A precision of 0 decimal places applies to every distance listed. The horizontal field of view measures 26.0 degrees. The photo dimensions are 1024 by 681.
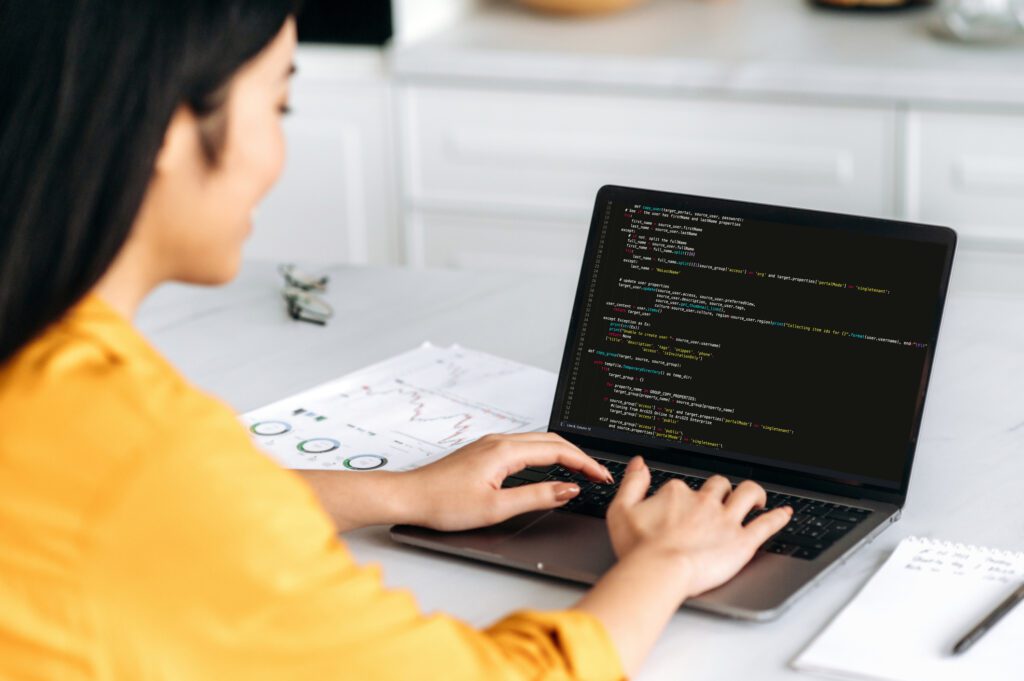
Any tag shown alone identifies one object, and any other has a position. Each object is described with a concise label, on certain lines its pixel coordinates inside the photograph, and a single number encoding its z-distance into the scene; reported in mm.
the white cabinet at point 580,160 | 3056
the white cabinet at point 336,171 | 3321
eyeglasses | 2201
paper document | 1864
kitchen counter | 2950
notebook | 1502
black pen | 1514
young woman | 1347
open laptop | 1725
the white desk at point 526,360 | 1575
